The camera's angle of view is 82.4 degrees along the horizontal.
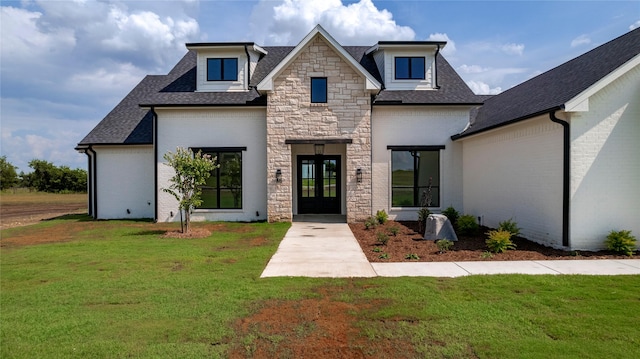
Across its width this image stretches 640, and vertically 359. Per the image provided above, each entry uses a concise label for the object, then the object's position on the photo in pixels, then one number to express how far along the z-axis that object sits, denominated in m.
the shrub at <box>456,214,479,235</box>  11.66
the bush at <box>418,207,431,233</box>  12.58
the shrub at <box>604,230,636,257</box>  8.69
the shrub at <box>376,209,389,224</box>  14.52
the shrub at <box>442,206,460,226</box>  14.42
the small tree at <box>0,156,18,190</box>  44.25
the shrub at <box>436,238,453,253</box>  9.15
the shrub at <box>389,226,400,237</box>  11.57
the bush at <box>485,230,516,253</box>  9.08
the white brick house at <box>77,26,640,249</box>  14.56
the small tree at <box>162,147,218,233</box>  11.96
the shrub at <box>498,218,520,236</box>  10.45
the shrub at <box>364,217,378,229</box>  13.54
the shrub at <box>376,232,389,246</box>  10.09
